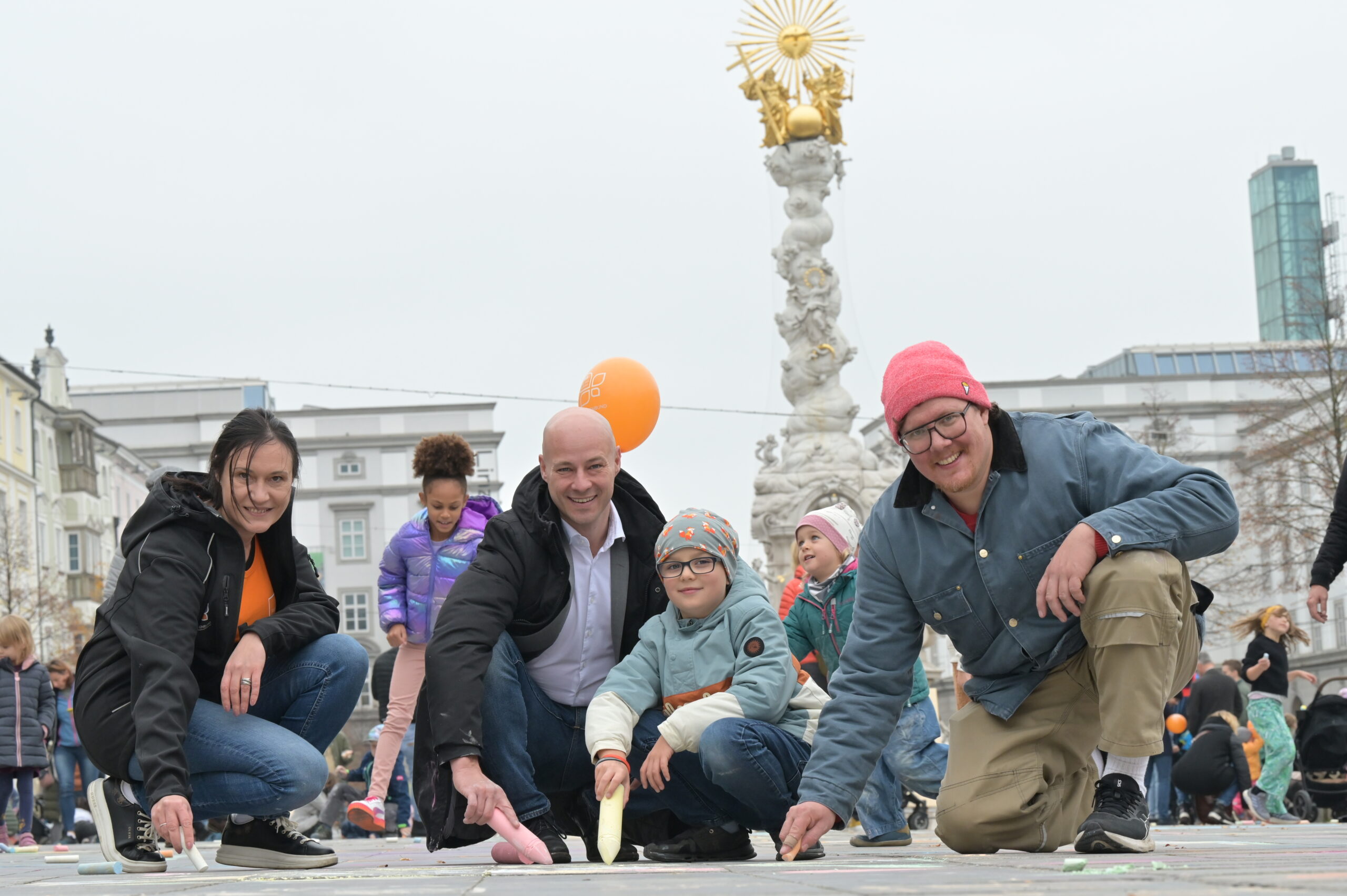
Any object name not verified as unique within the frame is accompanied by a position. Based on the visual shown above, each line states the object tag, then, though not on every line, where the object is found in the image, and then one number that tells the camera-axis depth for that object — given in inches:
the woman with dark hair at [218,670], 196.7
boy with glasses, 203.5
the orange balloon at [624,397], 336.8
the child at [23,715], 472.1
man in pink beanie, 179.9
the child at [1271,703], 464.8
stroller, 434.9
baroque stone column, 1267.2
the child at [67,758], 556.7
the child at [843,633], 302.2
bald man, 206.2
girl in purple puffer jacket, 354.3
